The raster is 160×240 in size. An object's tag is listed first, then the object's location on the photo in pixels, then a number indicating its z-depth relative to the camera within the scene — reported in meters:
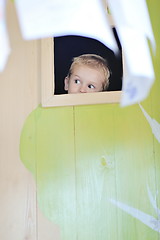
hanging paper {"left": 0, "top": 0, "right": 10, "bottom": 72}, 1.22
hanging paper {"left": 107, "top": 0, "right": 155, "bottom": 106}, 1.15
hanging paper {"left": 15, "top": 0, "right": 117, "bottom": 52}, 1.15
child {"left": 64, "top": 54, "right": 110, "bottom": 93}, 2.29
